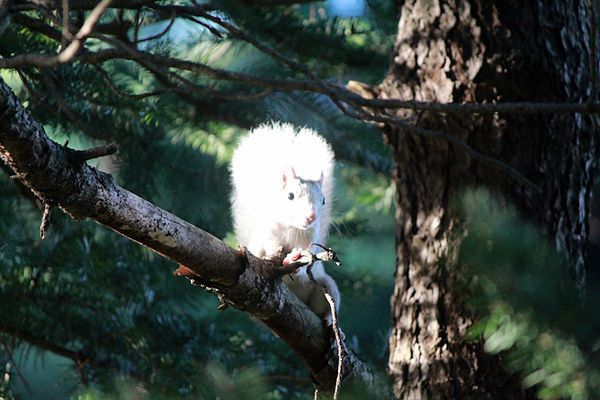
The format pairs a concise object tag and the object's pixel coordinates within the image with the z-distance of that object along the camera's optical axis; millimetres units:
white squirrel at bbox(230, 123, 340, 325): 8028
